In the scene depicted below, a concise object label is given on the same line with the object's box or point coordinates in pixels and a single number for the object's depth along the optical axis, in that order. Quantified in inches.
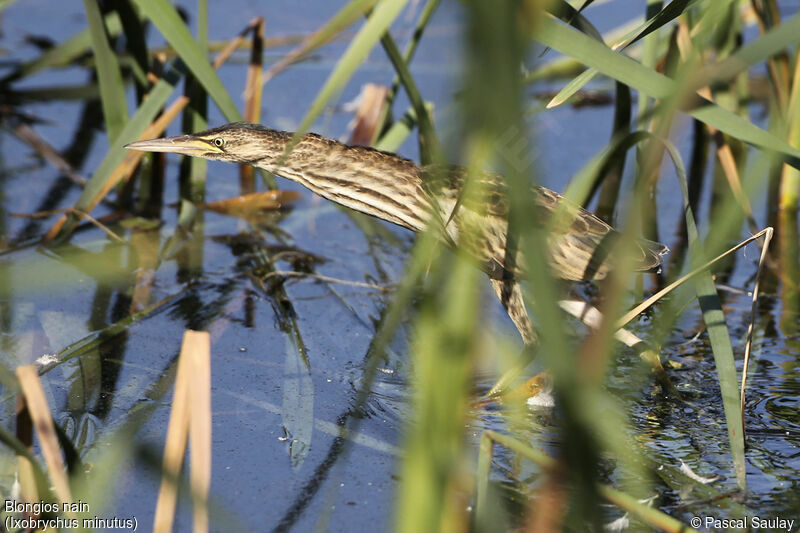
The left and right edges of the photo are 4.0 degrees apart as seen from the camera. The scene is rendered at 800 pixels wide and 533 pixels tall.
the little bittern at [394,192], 289.6
